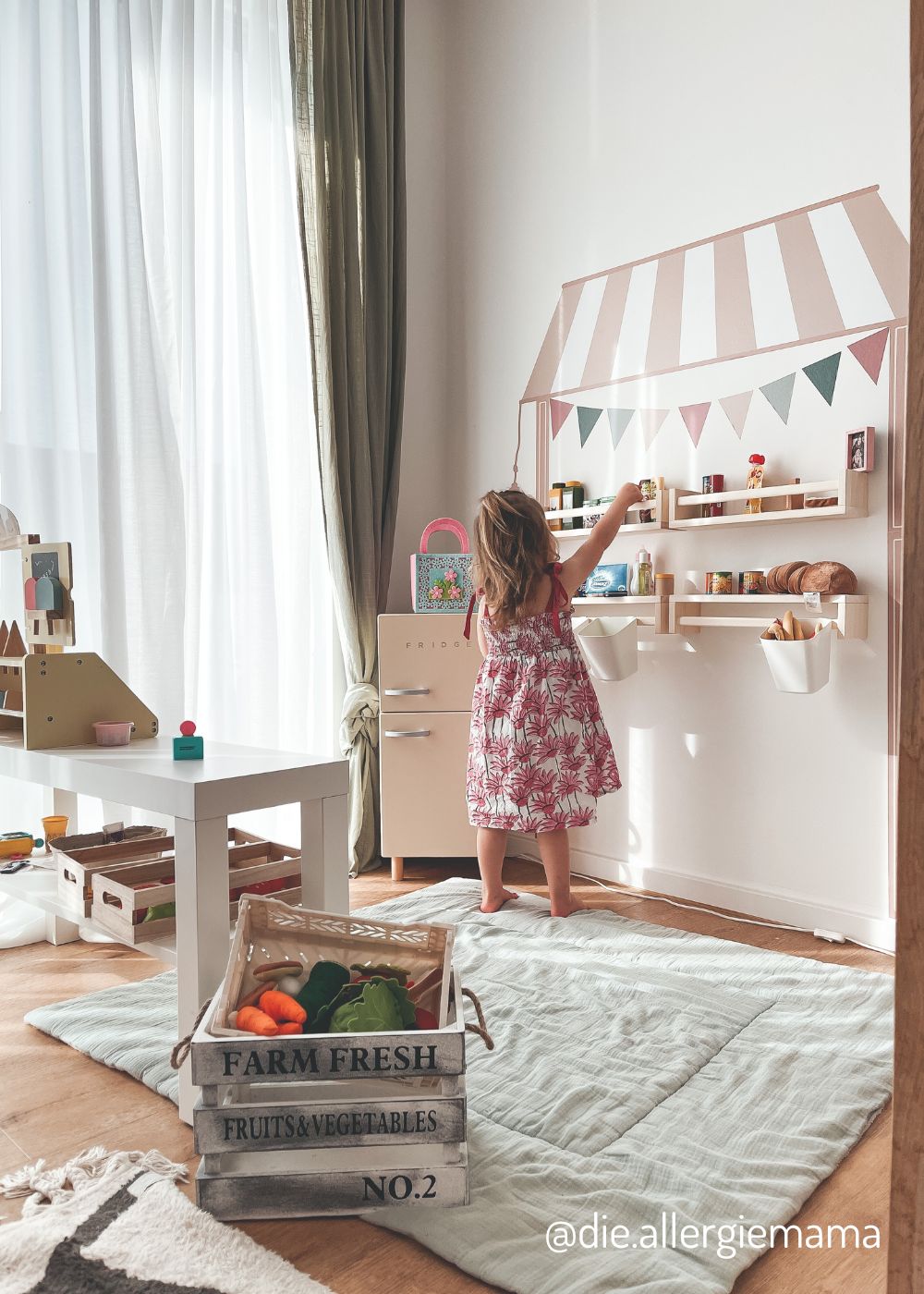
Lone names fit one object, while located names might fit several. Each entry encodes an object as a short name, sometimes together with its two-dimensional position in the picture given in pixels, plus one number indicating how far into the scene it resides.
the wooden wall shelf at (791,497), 2.53
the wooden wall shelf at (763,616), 2.57
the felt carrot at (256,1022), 1.48
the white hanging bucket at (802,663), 2.54
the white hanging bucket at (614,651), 2.97
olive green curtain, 3.34
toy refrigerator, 3.31
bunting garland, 2.61
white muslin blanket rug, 1.40
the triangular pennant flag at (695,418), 3.01
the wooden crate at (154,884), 1.84
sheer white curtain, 2.63
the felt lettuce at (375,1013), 1.48
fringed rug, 1.31
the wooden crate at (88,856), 2.00
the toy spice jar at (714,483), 2.88
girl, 2.78
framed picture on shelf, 2.55
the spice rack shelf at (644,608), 2.97
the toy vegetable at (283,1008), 1.52
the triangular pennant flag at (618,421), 3.23
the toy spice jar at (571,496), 3.33
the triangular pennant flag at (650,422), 3.13
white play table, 1.65
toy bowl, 2.09
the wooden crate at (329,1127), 1.42
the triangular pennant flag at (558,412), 3.43
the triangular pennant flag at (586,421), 3.33
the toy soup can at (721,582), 2.84
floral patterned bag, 3.38
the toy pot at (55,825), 2.41
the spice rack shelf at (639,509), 2.98
